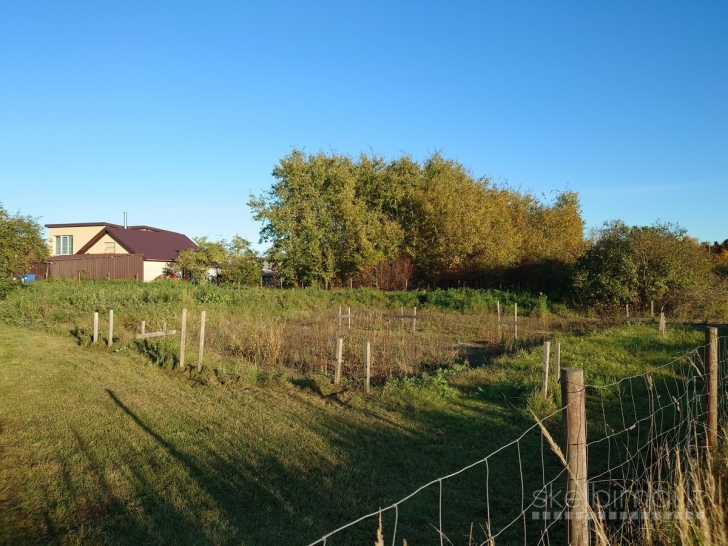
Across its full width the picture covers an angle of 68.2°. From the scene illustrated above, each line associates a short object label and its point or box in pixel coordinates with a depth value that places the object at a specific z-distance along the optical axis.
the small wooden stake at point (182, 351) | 12.22
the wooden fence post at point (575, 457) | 2.58
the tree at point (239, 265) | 36.41
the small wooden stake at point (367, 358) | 9.72
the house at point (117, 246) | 38.75
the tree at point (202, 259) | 36.19
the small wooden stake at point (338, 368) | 10.31
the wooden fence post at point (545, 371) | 8.46
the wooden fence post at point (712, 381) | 4.06
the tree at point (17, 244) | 21.47
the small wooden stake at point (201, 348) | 11.88
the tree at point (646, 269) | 22.31
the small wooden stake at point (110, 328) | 14.51
